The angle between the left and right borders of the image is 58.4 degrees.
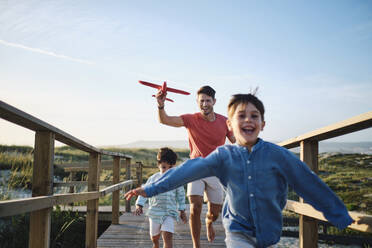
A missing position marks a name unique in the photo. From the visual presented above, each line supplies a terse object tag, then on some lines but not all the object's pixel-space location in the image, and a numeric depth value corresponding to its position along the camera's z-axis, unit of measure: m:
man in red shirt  3.55
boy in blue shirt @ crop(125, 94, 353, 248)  1.71
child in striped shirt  3.40
